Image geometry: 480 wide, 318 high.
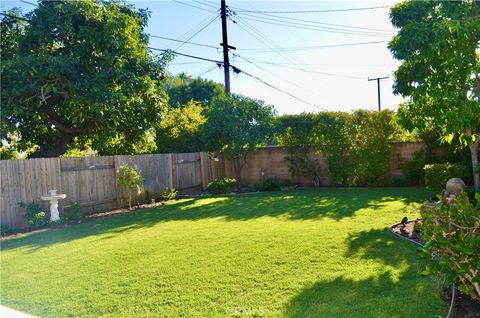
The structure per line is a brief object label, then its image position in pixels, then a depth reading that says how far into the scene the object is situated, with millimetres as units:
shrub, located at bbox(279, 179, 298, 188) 14347
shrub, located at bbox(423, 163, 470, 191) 8391
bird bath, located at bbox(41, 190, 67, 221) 8586
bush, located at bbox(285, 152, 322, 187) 14102
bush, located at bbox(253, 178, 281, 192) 13500
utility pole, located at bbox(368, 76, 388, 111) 29781
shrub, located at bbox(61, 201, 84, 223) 8992
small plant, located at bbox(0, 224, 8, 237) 7720
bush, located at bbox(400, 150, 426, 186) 12000
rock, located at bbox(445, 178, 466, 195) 5780
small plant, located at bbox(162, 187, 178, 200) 12352
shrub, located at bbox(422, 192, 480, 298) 2805
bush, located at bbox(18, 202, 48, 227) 8312
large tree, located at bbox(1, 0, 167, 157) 9625
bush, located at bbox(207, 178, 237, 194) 13328
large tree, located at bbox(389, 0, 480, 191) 5496
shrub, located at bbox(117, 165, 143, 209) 10440
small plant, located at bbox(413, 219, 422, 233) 5412
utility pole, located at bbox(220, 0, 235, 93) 17266
